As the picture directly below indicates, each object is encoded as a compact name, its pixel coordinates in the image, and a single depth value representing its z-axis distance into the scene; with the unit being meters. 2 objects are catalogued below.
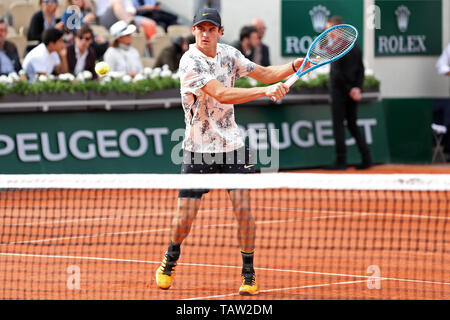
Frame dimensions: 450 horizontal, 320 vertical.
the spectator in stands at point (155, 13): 16.20
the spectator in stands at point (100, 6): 15.20
